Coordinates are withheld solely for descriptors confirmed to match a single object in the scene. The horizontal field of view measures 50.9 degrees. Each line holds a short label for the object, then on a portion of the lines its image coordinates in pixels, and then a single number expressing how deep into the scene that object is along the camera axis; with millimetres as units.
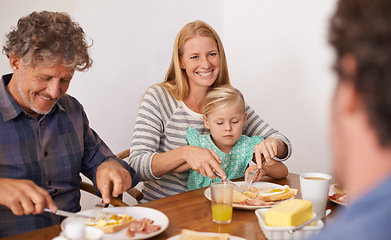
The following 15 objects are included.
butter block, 1120
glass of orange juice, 1323
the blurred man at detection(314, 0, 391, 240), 484
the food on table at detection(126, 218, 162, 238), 1212
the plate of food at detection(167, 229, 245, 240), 1106
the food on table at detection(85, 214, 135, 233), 1221
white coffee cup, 1428
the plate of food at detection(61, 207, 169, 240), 1208
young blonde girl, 2121
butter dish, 1108
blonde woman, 1943
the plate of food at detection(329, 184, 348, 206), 1517
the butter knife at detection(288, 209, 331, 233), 1101
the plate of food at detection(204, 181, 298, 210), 1471
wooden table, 1239
